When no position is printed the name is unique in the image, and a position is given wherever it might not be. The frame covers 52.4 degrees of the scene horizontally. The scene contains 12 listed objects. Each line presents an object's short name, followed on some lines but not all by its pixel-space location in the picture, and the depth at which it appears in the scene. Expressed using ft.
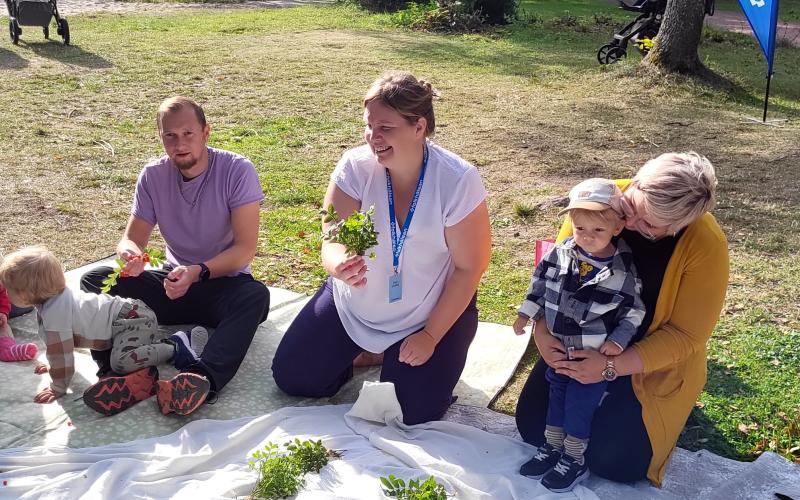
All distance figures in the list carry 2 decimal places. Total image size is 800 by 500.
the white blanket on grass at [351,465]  10.28
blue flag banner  27.55
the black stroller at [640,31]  41.50
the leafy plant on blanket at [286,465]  10.05
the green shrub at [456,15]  52.65
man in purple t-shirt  12.69
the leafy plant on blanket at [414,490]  9.71
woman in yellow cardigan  9.67
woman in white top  11.22
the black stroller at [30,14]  39.99
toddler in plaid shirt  9.95
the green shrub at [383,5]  60.03
